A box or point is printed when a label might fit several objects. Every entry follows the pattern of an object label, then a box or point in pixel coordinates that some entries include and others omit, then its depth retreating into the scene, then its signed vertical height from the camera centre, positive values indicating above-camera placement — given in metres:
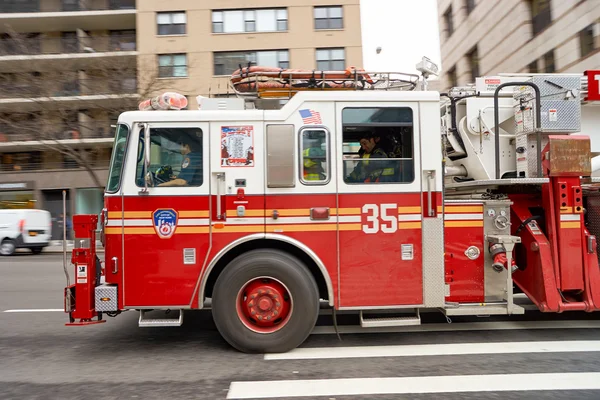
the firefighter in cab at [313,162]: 5.11 +0.50
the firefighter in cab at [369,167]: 5.15 +0.44
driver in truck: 5.09 +0.48
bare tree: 22.53 +6.36
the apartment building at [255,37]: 29.17 +10.99
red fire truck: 5.02 -0.19
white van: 18.81 -0.70
